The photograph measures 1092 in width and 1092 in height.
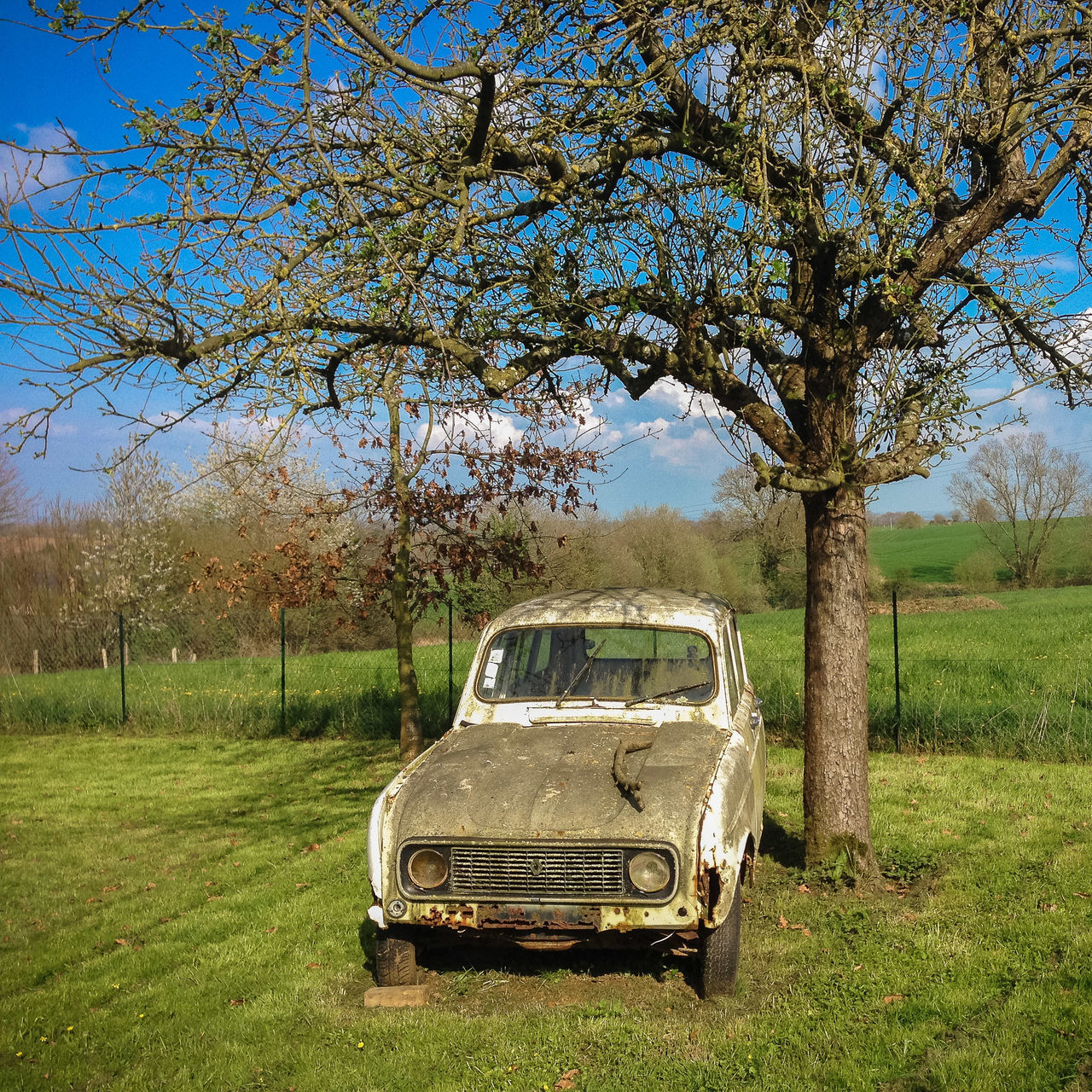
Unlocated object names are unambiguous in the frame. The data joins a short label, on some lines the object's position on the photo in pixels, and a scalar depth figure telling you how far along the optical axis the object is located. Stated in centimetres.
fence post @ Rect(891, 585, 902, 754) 1130
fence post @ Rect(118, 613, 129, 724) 1551
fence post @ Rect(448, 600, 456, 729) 1238
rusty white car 436
